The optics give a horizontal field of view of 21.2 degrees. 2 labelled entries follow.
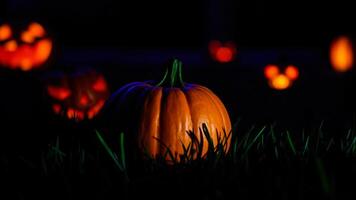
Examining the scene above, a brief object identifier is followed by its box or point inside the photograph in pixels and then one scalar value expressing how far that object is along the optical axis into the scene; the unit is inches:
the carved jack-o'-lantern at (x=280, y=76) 108.6
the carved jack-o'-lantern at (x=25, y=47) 102.8
